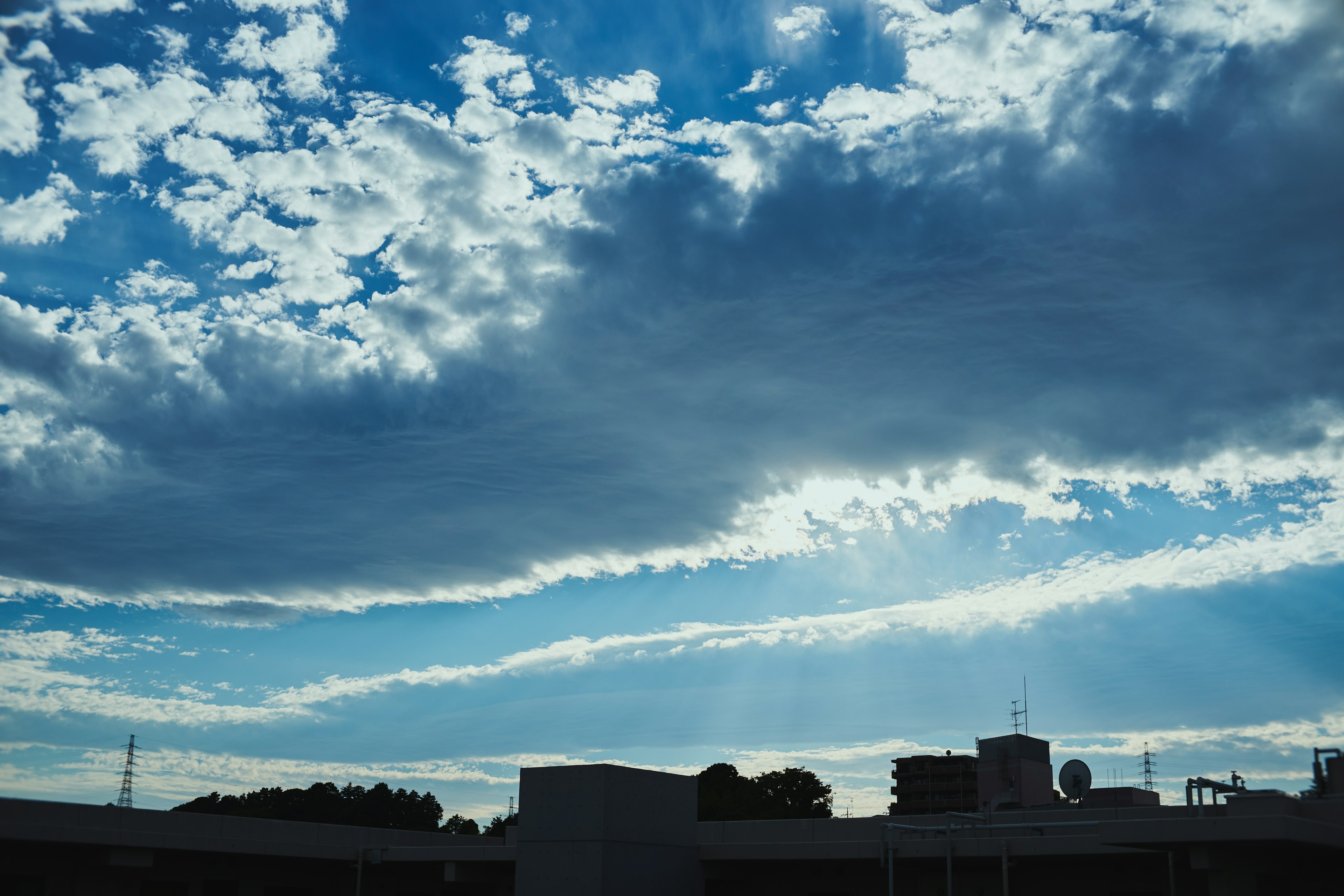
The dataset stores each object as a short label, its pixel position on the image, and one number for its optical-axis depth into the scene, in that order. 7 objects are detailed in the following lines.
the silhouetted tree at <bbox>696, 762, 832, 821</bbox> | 103.88
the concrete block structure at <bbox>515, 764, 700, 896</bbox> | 27.41
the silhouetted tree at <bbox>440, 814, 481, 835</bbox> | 129.12
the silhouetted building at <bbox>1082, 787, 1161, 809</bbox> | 37.44
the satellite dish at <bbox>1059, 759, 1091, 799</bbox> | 35.50
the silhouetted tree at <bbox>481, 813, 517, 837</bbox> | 101.88
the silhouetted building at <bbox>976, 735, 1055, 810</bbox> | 43.88
